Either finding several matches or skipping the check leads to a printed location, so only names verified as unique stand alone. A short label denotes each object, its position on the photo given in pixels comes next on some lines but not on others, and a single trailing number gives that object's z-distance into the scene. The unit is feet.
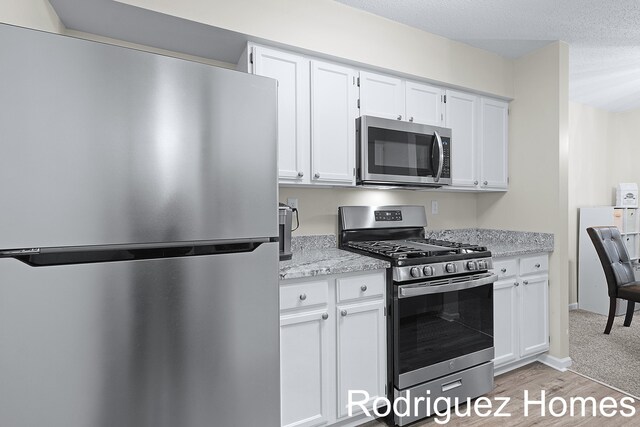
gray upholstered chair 10.05
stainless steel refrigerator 3.14
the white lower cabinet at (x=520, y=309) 7.73
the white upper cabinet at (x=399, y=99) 7.50
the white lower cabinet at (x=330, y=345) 5.39
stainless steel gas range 6.10
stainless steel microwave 7.21
